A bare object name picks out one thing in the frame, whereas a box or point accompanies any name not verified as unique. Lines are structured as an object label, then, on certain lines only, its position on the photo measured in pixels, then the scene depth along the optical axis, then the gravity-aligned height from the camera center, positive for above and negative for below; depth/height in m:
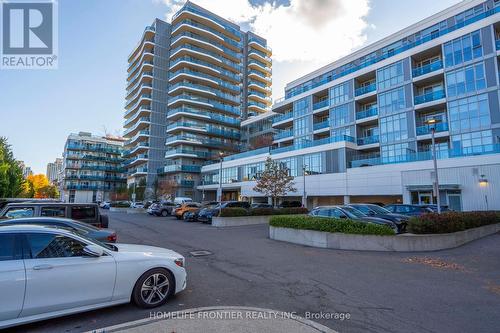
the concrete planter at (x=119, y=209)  46.95 -2.64
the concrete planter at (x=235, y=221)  21.18 -2.44
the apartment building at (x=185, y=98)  62.41 +23.01
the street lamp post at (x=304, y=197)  35.67 -1.22
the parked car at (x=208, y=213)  23.47 -1.88
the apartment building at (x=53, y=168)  151.70 +16.97
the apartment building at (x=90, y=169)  84.69 +8.30
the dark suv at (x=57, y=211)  9.54 -0.50
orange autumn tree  93.81 +3.09
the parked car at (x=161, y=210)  33.73 -2.09
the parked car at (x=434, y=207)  20.28 -1.88
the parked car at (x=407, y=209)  18.75 -1.74
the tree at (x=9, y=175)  24.92 +2.41
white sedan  3.96 -1.29
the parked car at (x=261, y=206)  27.42 -1.64
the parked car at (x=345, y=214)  13.68 -1.42
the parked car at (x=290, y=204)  34.84 -2.00
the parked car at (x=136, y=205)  47.04 -1.97
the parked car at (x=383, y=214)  14.42 -1.68
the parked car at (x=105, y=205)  57.23 -2.19
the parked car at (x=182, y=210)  28.07 -1.83
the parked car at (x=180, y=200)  41.00 -1.21
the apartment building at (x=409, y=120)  26.83 +8.20
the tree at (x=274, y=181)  29.17 +0.85
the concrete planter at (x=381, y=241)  11.07 -2.37
